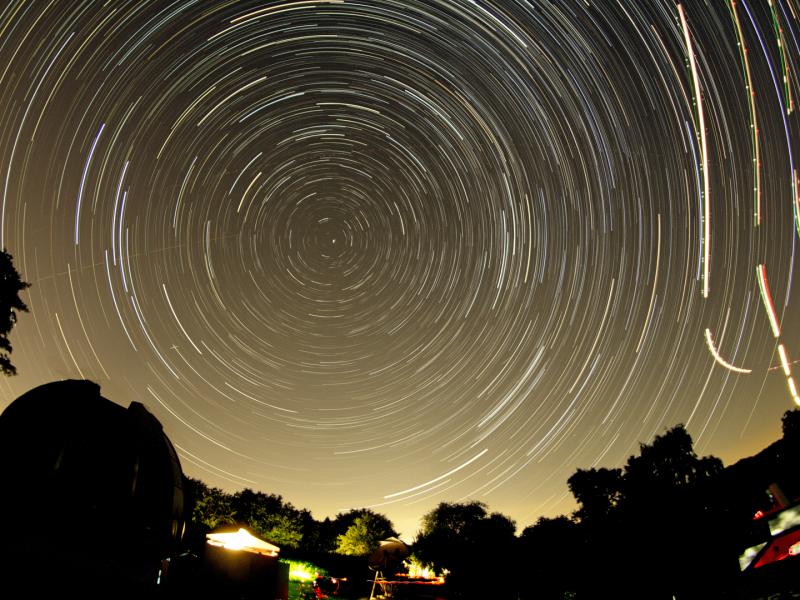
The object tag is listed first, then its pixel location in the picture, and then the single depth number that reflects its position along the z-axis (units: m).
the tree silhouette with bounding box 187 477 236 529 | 43.31
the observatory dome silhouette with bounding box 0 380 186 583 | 6.11
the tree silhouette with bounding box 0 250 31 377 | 12.78
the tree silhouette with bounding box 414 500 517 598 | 22.22
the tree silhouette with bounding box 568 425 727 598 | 16.75
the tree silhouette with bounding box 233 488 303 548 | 47.44
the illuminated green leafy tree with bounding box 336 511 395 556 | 44.29
